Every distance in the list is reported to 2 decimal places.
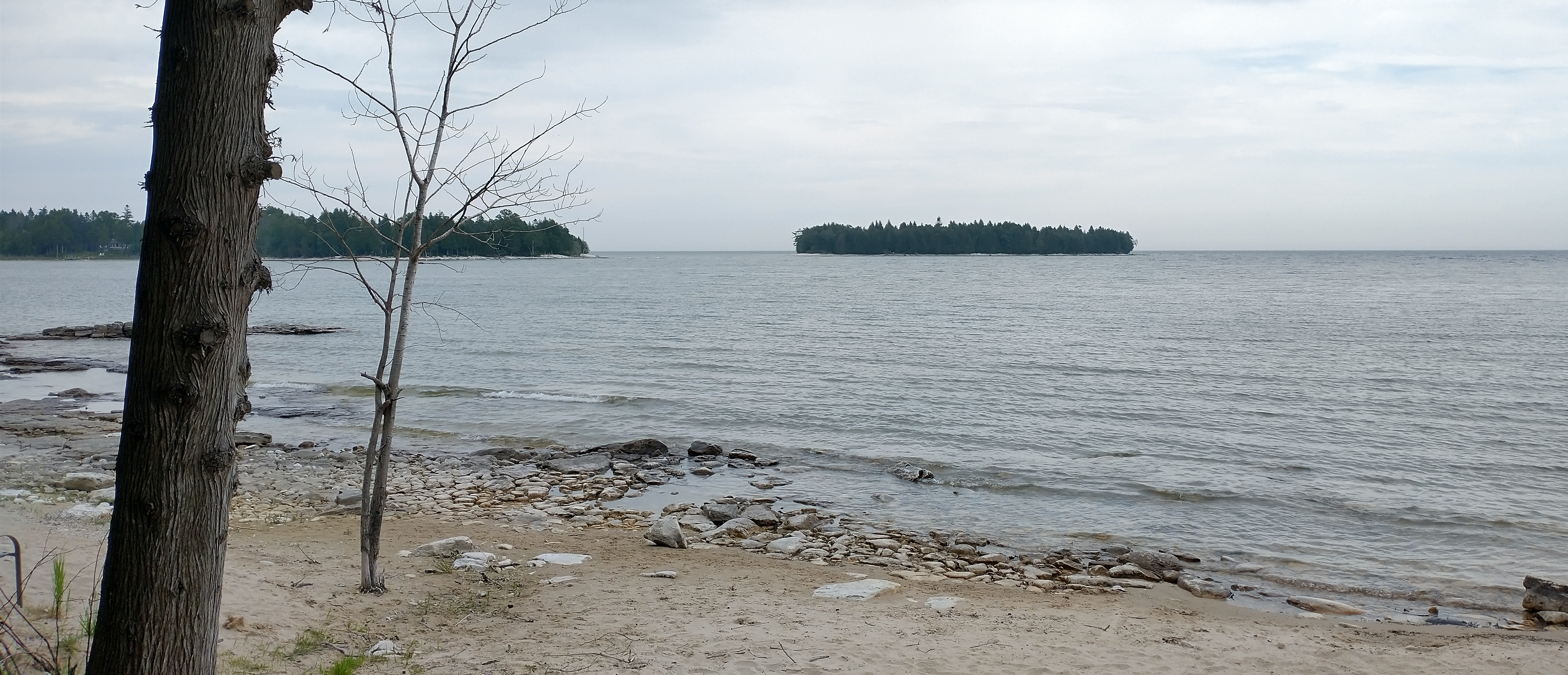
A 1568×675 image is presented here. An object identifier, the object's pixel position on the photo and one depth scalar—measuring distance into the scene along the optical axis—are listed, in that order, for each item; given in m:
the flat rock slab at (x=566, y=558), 10.33
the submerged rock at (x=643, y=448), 17.42
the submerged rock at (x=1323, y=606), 9.70
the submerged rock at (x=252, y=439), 17.41
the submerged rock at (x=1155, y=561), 11.08
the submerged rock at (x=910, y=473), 15.67
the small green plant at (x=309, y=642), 6.74
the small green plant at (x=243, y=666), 6.16
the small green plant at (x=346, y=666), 6.22
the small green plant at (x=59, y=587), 5.75
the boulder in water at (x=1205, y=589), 10.24
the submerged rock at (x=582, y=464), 16.17
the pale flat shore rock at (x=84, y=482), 12.66
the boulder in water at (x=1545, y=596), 9.47
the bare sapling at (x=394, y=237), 7.53
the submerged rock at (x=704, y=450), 17.41
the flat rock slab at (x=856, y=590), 9.30
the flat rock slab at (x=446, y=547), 10.05
